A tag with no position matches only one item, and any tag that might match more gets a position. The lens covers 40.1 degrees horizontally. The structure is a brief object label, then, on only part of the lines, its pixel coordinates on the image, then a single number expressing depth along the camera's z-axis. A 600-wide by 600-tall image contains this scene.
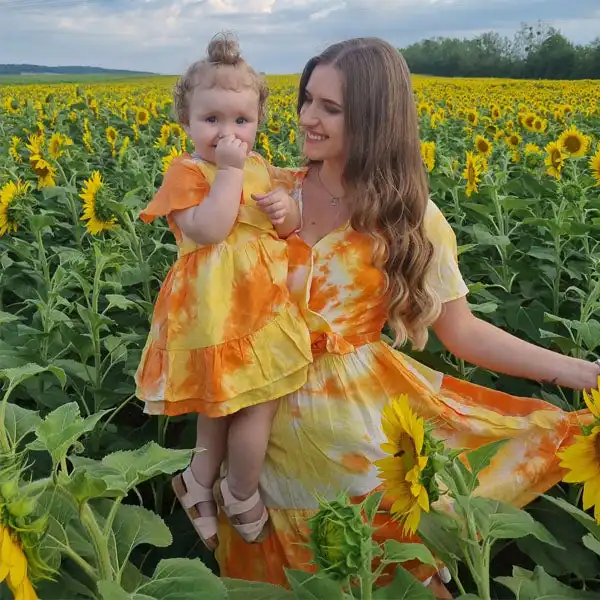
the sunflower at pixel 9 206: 3.11
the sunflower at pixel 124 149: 5.31
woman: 1.68
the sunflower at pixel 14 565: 0.84
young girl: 1.63
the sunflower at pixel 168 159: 3.70
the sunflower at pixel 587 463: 1.12
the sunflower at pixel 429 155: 4.30
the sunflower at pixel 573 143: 4.69
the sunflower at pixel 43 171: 4.51
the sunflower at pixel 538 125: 6.56
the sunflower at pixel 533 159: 4.55
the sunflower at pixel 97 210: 3.10
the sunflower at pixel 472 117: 8.05
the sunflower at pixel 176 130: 7.11
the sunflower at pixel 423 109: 8.63
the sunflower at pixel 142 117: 8.43
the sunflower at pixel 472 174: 3.80
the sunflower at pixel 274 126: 8.43
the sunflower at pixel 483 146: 5.04
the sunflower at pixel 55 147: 5.02
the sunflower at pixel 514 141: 5.71
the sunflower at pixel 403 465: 1.08
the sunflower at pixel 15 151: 5.77
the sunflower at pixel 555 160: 4.26
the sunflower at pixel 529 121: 6.61
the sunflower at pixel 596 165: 3.70
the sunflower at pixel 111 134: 6.32
